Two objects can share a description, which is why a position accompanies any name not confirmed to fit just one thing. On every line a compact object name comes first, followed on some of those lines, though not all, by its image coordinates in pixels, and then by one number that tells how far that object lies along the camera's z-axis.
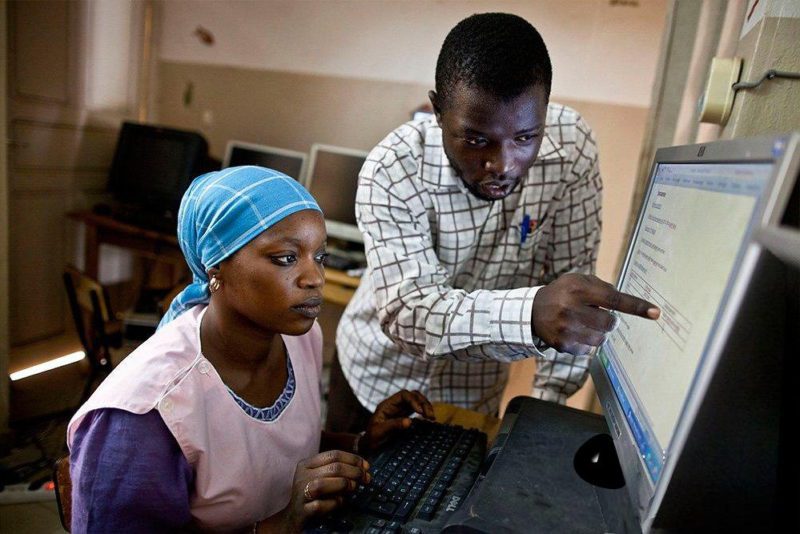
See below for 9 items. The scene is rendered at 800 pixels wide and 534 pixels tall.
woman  0.68
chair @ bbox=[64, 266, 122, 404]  2.12
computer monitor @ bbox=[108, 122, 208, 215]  3.10
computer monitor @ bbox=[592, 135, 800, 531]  0.38
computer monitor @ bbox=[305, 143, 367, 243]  2.79
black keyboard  0.62
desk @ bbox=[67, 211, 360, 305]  2.93
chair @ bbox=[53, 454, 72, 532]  0.81
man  0.74
